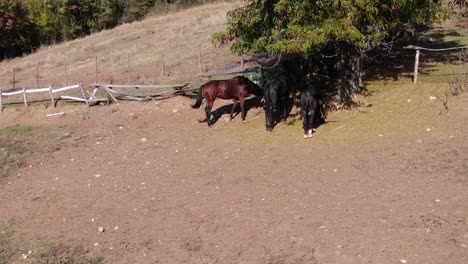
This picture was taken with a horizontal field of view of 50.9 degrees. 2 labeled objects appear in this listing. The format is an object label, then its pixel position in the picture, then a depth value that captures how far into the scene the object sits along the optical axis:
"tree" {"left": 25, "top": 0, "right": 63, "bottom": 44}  49.84
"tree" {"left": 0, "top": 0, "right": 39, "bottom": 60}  42.84
